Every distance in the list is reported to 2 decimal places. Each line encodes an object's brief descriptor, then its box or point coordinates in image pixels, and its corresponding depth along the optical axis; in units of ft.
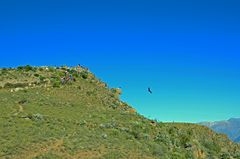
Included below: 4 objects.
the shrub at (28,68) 278.38
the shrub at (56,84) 228.14
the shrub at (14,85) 227.81
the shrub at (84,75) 270.05
